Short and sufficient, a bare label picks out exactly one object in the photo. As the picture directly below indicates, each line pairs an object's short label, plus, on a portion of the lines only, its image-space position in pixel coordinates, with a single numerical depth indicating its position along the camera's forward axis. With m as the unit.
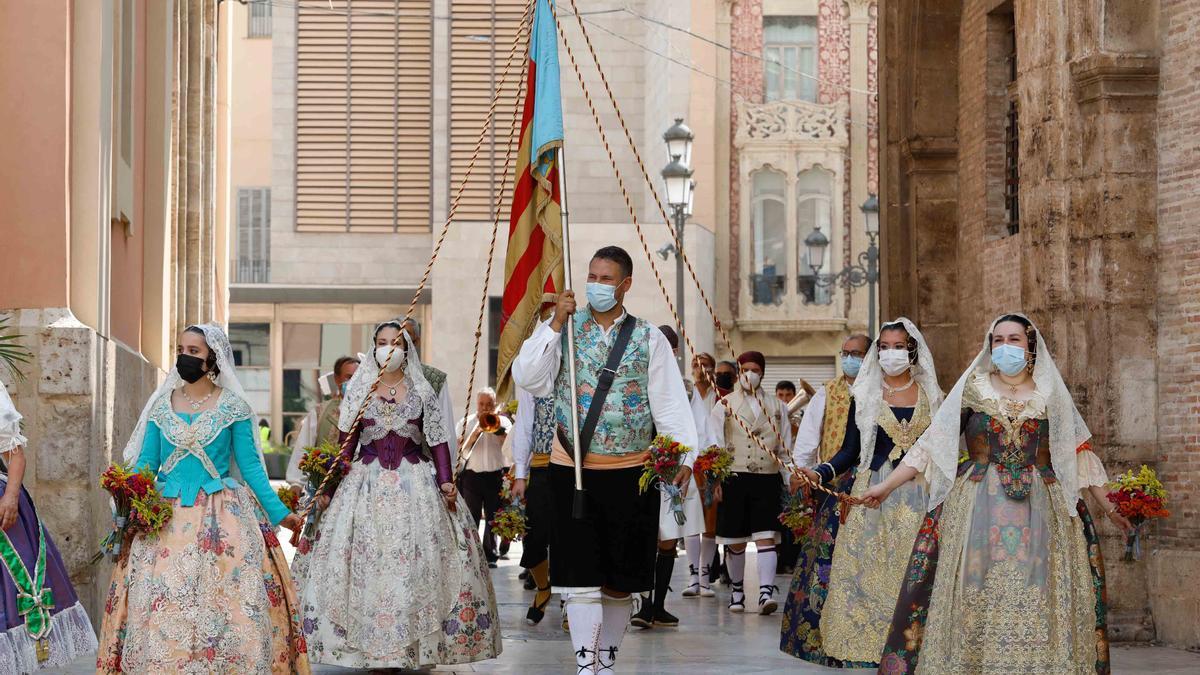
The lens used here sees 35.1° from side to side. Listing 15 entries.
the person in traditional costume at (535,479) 11.39
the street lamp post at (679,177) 21.03
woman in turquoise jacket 8.57
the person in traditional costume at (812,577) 10.90
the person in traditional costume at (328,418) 14.55
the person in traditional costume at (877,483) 10.60
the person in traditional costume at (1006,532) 8.66
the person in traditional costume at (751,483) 14.98
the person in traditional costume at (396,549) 10.29
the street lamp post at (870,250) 26.19
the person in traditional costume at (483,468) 18.78
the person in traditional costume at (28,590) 8.59
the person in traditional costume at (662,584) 13.22
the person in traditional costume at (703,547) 15.45
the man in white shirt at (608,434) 9.20
